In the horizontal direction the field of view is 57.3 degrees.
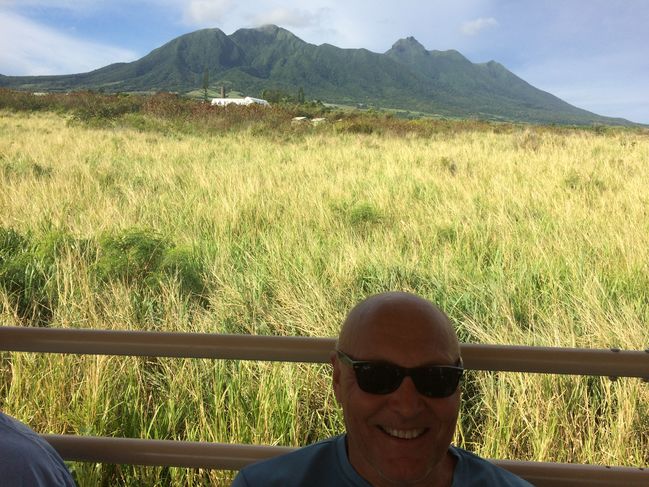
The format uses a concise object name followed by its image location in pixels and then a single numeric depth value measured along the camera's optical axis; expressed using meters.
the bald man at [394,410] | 1.13
